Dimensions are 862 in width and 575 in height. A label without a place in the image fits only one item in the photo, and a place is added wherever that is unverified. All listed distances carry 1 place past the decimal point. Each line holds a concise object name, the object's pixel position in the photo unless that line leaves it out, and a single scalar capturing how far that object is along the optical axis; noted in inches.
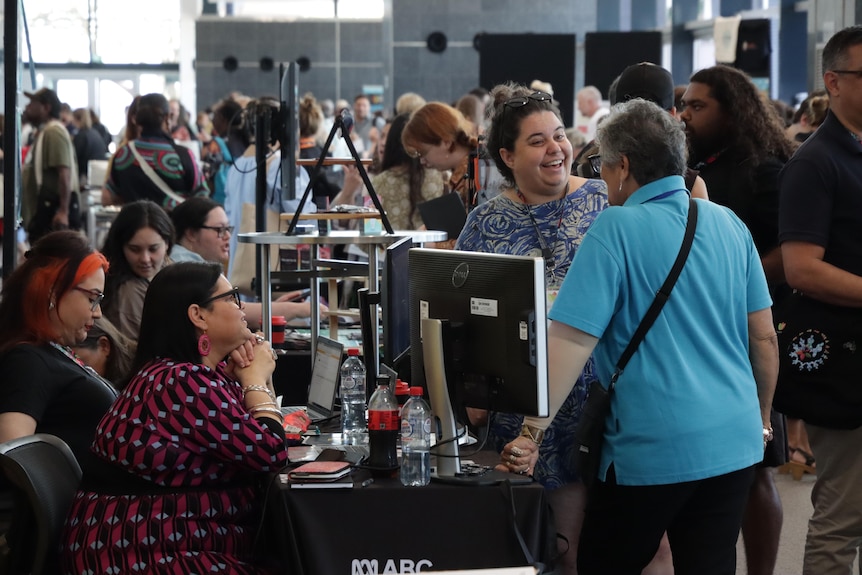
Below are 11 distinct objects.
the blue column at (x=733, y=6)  974.1
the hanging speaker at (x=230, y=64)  1650.5
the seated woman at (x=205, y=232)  348.5
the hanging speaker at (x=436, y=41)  1179.7
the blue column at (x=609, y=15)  1245.0
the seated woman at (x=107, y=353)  260.6
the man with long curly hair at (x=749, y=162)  248.5
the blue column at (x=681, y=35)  1070.9
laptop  235.2
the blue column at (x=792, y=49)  857.9
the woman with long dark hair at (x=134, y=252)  291.1
